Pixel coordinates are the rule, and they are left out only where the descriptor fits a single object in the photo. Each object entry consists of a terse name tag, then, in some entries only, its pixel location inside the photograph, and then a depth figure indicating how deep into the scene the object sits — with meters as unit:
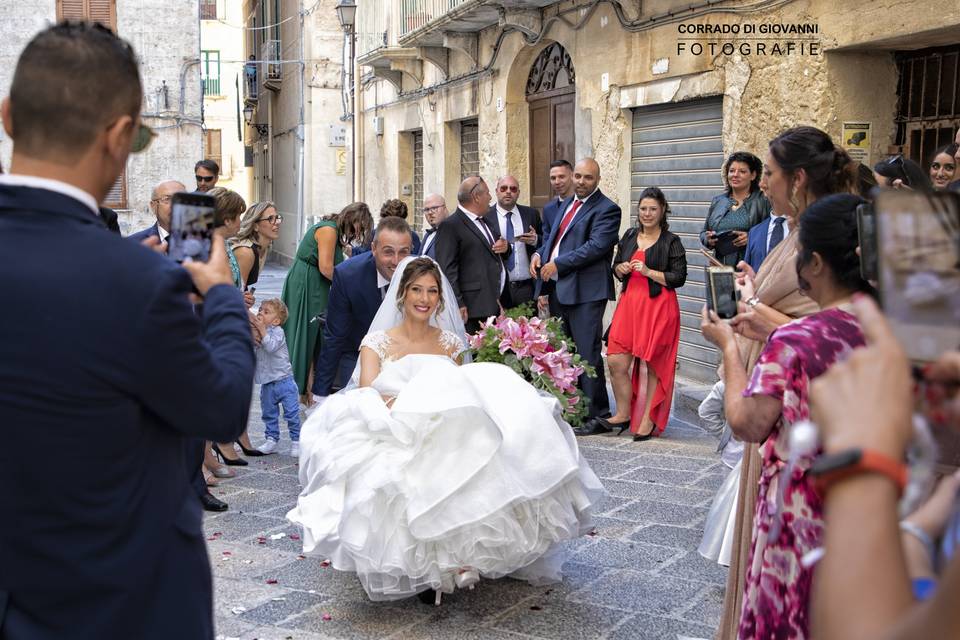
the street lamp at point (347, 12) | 21.94
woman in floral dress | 2.77
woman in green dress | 8.63
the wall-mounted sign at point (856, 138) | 8.86
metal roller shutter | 10.63
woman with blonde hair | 7.49
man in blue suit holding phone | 1.96
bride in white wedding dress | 4.46
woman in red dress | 8.44
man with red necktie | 8.73
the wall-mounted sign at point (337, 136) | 24.11
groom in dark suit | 7.02
